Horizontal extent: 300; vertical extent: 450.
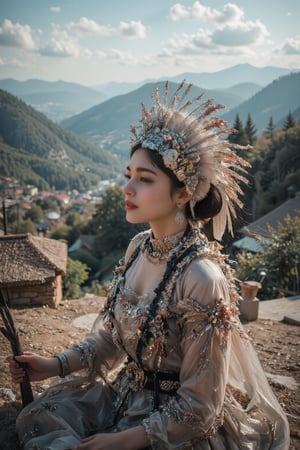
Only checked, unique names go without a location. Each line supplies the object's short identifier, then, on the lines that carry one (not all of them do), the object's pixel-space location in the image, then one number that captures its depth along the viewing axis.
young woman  1.80
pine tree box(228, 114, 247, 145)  34.70
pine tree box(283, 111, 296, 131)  41.25
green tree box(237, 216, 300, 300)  8.80
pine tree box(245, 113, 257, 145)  40.55
